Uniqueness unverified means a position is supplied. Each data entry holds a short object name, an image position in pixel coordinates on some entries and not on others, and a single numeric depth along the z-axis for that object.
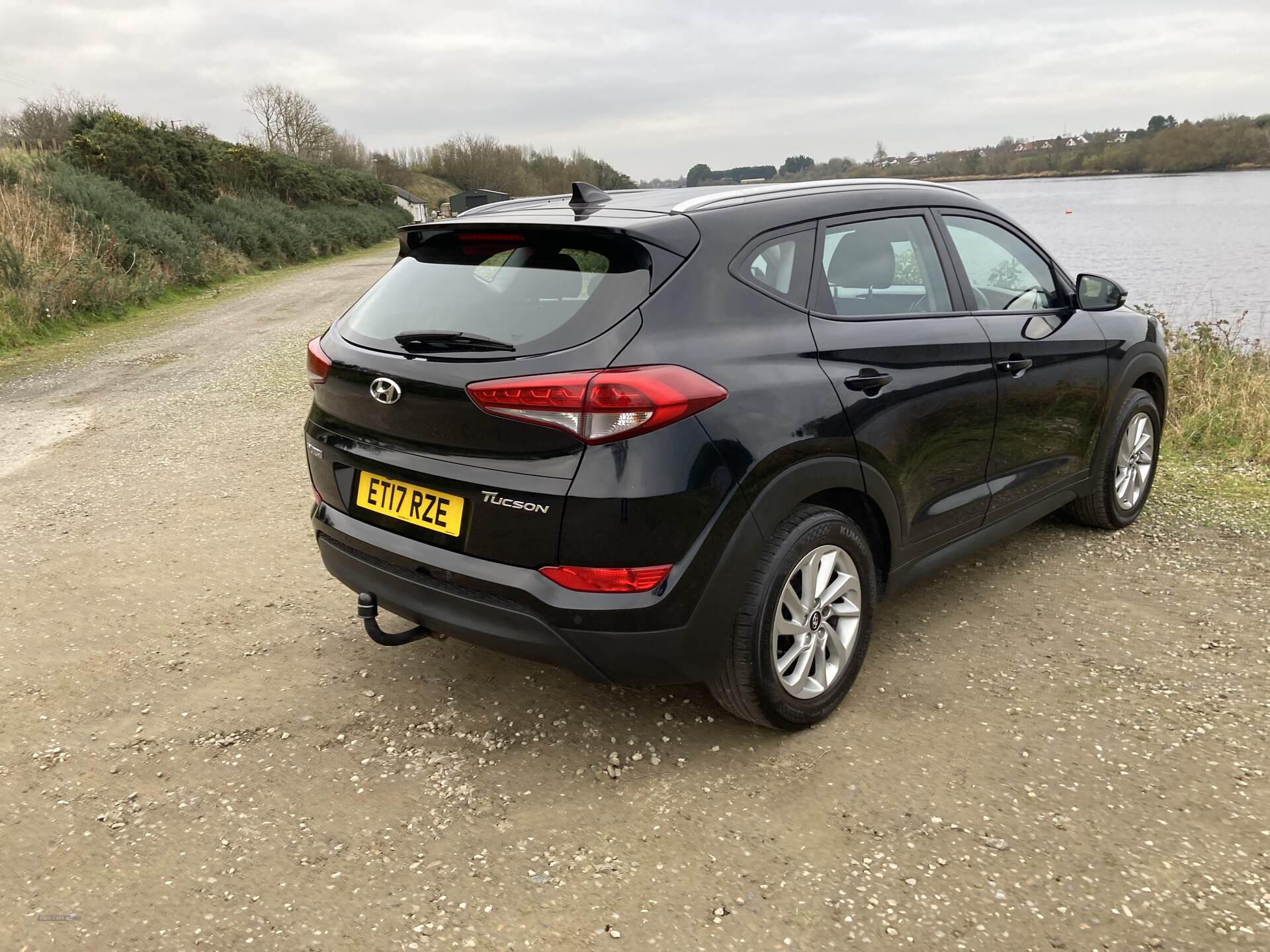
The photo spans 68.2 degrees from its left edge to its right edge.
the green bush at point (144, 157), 21.14
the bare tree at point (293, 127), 58.56
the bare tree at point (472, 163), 79.69
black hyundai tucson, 2.57
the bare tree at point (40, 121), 33.94
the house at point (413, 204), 61.72
